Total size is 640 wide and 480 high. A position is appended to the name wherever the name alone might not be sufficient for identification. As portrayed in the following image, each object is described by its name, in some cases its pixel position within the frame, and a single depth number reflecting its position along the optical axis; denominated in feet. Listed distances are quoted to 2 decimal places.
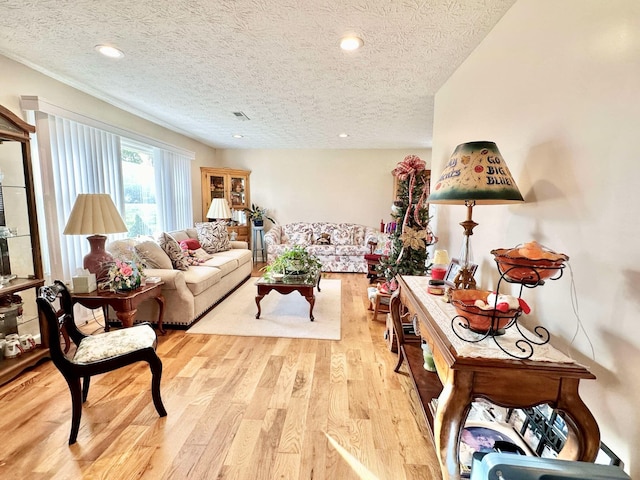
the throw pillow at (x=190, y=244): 13.34
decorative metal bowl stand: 3.34
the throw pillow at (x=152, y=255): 10.51
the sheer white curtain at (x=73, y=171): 9.45
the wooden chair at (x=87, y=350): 5.07
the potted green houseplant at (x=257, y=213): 21.30
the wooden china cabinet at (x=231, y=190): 19.93
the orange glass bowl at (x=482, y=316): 3.54
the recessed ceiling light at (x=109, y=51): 7.08
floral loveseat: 18.74
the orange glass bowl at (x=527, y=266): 3.31
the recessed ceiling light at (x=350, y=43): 6.55
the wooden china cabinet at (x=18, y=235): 7.38
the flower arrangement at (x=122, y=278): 8.32
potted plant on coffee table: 11.13
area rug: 9.87
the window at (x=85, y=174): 9.07
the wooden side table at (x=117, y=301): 8.02
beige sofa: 10.02
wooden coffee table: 10.73
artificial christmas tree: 9.11
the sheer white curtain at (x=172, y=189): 15.34
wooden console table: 3.09
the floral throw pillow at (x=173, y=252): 11.52
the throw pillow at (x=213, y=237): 15.33
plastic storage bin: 2.64
